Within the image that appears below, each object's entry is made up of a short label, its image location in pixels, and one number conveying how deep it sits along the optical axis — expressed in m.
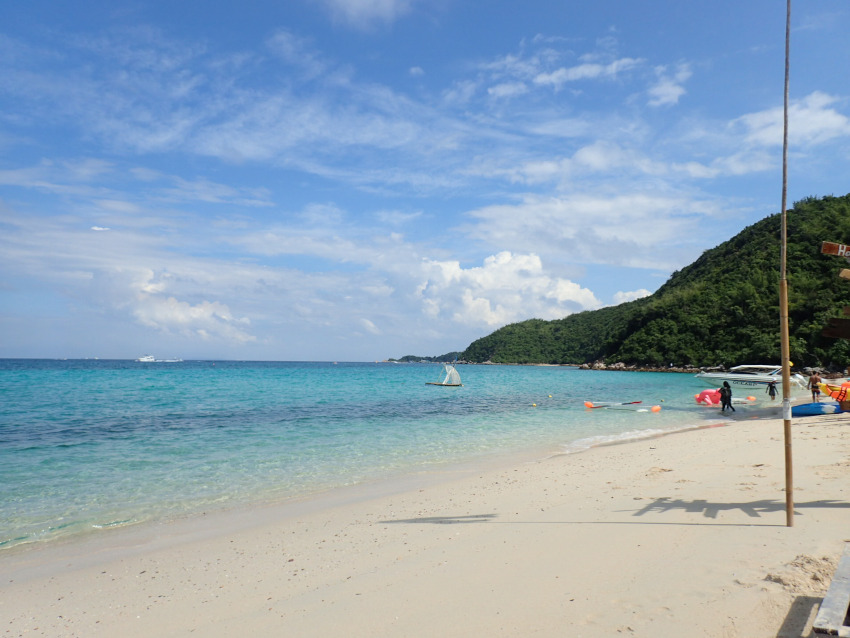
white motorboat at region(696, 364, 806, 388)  38.47
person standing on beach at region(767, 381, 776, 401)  30.29
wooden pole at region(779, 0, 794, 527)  5.55
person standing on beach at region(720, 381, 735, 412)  25.56
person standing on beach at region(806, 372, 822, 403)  23.31
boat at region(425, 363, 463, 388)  51.72
